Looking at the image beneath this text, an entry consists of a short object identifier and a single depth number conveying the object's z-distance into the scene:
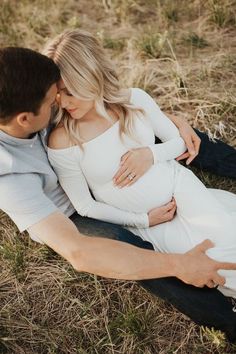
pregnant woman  2.47
